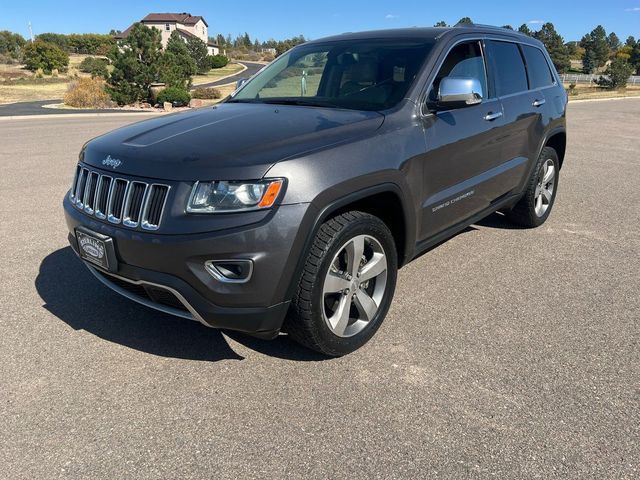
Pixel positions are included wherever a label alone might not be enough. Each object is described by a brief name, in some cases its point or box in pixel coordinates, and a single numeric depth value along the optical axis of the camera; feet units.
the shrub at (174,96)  77.05
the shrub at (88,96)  79.66
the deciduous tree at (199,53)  194.39
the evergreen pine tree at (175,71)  84.28
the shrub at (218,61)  235.58
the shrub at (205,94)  91.76
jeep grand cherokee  8.28
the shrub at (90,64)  157.31
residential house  360.48
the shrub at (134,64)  80.69
